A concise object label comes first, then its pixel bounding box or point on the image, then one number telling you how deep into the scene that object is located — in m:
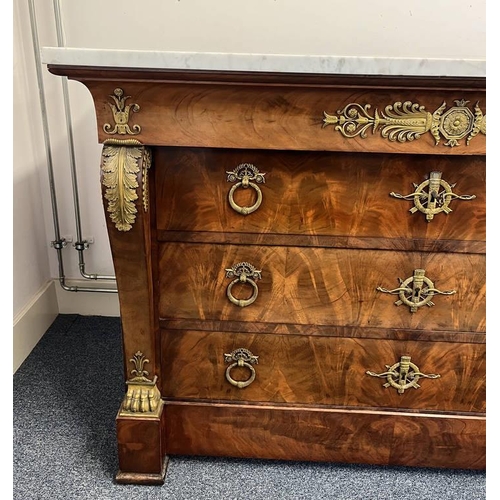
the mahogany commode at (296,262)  0.96
